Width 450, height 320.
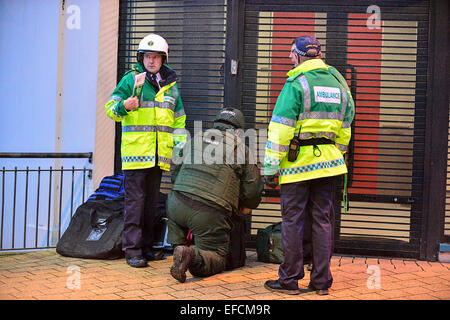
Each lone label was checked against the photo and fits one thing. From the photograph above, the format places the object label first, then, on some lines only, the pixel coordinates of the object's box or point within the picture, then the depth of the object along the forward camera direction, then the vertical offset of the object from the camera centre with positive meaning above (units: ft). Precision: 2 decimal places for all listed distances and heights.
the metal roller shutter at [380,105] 23.61 +2.20
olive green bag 21.91 -3.11
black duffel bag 21.71 -2.91
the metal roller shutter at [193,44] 24.62 +4.45
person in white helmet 20.92 +0.63
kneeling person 18.98 -1.17
